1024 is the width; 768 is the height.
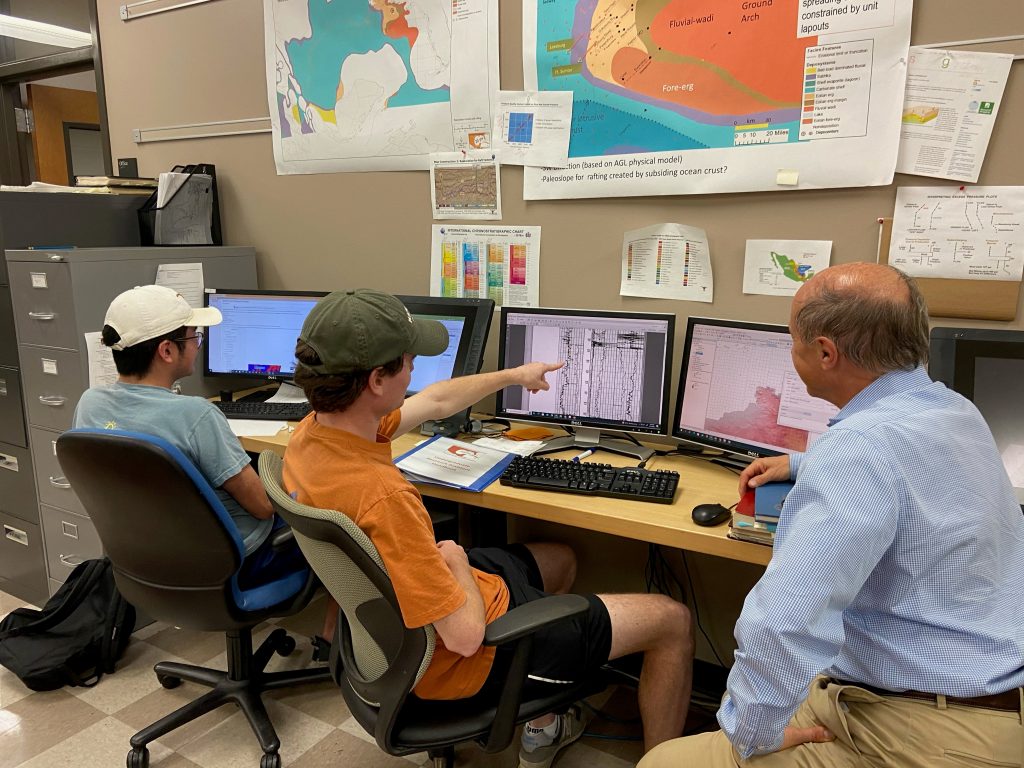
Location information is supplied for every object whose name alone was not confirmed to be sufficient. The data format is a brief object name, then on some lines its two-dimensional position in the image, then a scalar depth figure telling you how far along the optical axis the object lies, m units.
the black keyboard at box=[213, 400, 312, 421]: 2.44
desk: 1.53
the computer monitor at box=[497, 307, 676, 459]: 2.03
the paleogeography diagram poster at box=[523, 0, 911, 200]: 1.78
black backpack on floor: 2.23
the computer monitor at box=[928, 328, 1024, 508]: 1.52
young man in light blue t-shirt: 1.79
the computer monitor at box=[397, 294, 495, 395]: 2.29
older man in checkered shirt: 0.97
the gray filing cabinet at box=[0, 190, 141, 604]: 2.59
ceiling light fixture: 3.46
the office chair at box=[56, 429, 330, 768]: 1.57
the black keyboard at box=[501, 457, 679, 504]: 1.75
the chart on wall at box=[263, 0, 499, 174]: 2.35
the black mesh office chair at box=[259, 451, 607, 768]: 1.20
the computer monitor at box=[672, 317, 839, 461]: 1.79
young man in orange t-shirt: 1.23
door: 4.23
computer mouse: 1.58
